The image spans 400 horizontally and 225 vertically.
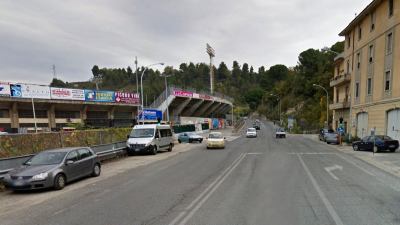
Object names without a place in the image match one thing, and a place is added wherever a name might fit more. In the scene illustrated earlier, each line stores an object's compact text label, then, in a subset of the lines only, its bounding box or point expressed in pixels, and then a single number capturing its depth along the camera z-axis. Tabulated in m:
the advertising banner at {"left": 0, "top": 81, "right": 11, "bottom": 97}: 42.91
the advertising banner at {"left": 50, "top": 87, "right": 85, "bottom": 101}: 49.22
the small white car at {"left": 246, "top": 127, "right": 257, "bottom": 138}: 53.54
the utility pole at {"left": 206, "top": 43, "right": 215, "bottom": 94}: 127.31
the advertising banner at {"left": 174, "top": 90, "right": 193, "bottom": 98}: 65.74
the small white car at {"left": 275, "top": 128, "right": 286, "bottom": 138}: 53.22
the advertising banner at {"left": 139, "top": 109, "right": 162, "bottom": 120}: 51.29
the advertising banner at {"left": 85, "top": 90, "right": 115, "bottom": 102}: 55.28
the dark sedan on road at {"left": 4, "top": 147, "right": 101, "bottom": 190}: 10.25
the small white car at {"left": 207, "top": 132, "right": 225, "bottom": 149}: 29.11
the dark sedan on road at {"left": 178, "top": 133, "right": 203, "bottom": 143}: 41.59
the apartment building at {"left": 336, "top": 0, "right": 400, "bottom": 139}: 28.50
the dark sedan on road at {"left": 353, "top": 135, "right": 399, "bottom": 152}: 24.53
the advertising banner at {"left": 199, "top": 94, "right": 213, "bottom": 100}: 80.74
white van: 22.33
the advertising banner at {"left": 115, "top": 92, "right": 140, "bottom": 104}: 61.41
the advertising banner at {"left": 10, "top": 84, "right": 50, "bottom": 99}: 44.62
